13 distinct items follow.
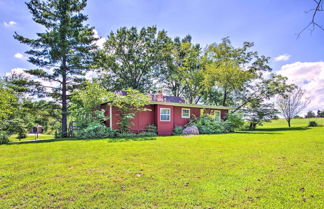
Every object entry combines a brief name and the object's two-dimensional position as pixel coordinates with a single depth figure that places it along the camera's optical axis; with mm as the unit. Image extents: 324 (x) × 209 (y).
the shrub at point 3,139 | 10255
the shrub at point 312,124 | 21014
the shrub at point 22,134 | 16484
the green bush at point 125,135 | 11391
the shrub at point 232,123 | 16141
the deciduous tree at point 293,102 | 22547
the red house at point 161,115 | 12289
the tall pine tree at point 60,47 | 14016
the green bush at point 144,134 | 12079
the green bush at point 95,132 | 10664
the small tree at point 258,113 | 22156
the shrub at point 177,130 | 13836
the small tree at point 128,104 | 11531
